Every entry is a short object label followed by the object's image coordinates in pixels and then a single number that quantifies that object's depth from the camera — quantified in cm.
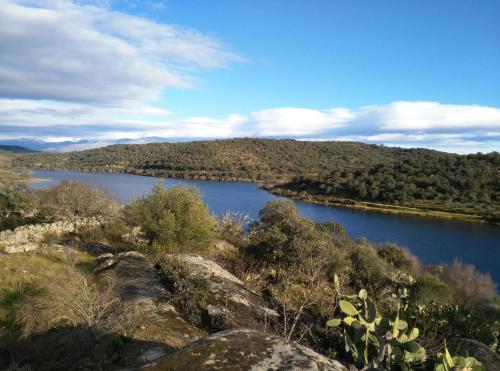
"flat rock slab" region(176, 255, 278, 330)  839
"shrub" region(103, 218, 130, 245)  1903
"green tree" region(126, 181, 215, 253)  1575
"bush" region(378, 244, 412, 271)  3822
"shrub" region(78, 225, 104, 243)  1812
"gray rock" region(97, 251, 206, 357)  703
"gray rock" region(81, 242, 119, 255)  1501
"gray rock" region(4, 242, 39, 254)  1310
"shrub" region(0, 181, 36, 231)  2584
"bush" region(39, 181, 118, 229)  2398
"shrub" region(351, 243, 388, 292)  2528
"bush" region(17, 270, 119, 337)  715
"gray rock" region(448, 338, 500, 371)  543
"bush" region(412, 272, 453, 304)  2583
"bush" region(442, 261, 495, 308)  3097
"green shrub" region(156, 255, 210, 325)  848
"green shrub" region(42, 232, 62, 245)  1605
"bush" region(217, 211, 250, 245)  2158
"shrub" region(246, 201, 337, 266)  1922
